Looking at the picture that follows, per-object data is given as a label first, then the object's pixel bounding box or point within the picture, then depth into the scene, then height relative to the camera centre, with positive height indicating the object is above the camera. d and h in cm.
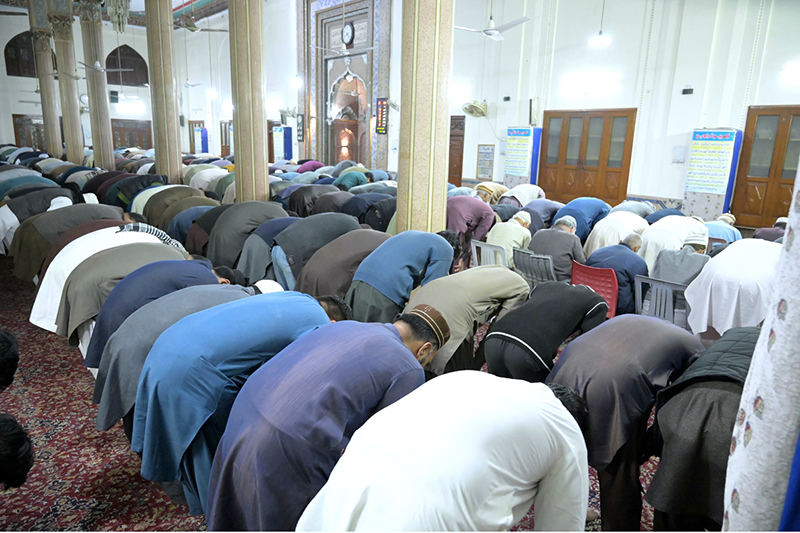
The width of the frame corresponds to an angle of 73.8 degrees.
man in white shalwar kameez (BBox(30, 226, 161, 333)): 315 -82
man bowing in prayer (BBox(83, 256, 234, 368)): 255 -74
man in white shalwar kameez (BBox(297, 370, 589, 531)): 117 -73
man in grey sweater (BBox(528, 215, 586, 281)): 408 -74
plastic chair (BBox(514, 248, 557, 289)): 388 -86
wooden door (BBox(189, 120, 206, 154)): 2038 +37
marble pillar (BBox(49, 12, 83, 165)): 1147 +111
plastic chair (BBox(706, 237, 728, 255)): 501 -79
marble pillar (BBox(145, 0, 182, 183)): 801 +103
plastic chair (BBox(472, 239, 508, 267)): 432 -84
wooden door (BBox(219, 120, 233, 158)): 1864 +13
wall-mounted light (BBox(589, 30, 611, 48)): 890 +185
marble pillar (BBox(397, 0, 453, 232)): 384 +24
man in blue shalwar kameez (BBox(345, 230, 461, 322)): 300 -72
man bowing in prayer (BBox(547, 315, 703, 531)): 188 -83
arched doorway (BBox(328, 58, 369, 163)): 1385 +67
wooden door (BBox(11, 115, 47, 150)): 1795 +8
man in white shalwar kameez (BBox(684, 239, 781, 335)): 300 -74
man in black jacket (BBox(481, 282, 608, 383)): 221 -75
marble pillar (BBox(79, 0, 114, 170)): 1095 +83
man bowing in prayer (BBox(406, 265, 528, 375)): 261 -75
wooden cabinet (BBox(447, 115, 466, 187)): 1201 -4
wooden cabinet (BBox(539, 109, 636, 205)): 941 -4
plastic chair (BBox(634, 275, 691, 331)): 335 -89
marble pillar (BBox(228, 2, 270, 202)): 586 +45
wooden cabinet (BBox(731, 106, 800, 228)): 761 -12
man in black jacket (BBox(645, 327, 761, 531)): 158 -85
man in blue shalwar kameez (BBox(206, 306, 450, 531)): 154 -80
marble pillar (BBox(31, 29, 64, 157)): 1315 +109
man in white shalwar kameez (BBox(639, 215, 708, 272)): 432 -66
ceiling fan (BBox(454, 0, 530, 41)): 704 +157
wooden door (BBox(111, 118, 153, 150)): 2083 +14
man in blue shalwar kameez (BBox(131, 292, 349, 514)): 185 -83
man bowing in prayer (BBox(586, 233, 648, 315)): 369 -78
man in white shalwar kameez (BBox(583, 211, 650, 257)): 490 -69
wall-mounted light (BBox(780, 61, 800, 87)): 740 +114
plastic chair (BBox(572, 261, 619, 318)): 361 -88
